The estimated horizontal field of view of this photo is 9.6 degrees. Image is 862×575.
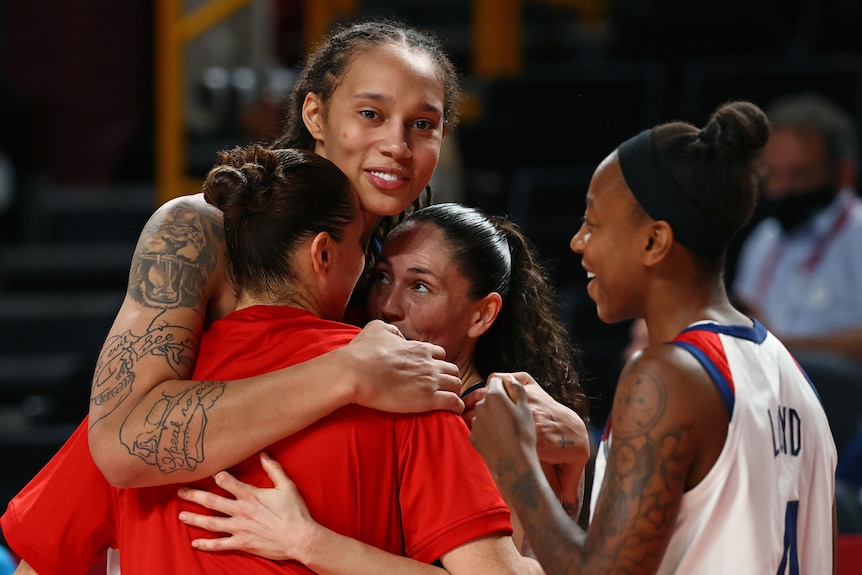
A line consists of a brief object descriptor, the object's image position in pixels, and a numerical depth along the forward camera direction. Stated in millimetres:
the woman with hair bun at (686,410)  5511
